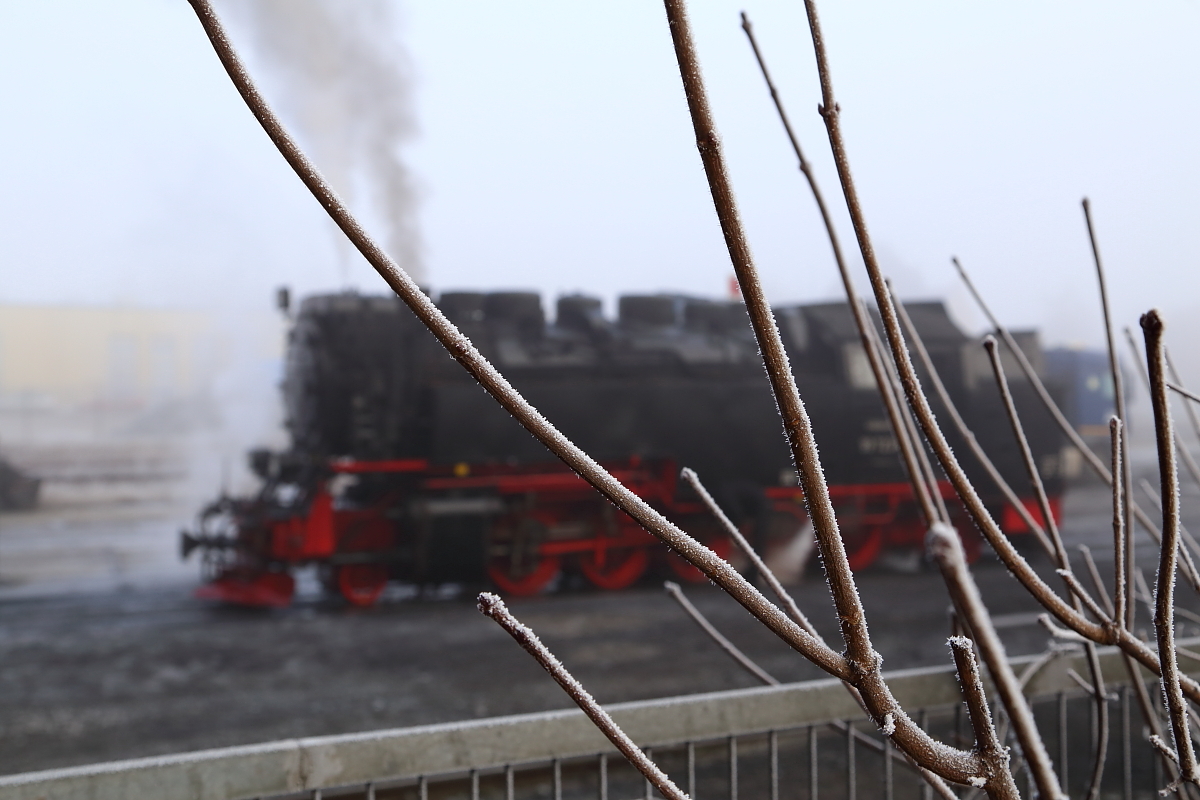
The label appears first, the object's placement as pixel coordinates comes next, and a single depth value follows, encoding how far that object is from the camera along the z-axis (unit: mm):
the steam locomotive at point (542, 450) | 9508
